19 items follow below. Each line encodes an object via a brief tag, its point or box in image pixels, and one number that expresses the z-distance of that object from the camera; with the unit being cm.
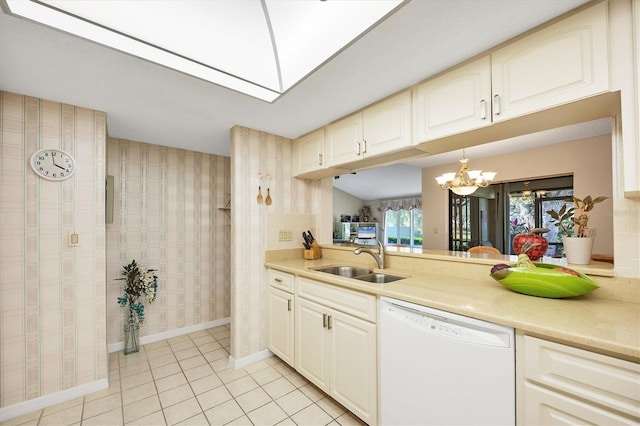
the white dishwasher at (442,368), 101
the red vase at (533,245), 144
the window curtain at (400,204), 830
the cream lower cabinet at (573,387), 78
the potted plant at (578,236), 133
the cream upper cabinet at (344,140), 203
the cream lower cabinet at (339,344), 152
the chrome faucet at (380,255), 209
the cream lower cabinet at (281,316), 215
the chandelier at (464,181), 320
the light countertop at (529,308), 83
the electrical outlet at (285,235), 262
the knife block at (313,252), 263
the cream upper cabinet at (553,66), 104
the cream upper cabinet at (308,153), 240
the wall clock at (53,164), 183
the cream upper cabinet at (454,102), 134
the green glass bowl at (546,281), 114
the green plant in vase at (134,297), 263
